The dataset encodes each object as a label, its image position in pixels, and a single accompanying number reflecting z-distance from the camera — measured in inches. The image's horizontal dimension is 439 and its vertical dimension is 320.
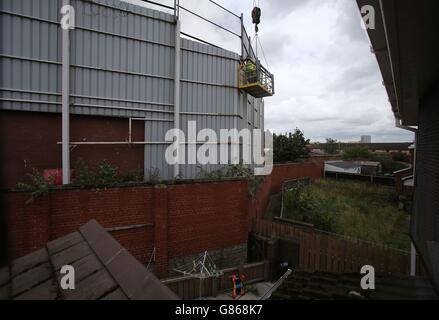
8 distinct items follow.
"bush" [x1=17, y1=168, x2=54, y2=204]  226.5
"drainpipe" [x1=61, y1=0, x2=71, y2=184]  283.1
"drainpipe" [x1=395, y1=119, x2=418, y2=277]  246.2
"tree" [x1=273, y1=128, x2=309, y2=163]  858.8
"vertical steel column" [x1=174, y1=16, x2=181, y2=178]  358.0
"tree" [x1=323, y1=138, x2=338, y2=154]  1851.9
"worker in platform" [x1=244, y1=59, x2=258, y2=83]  419.6
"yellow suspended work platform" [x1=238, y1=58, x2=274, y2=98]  411.5
